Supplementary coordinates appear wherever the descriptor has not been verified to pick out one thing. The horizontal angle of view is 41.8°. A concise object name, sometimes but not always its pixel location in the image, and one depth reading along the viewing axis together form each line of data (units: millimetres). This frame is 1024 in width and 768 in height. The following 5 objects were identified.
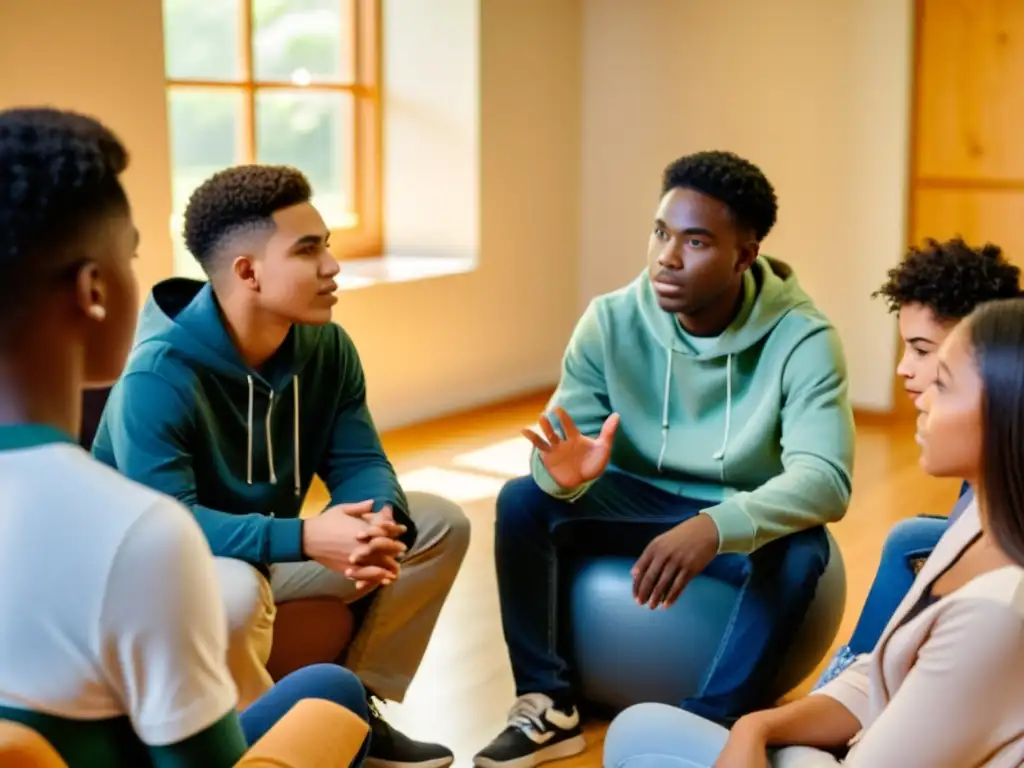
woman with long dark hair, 1190
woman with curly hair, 1956
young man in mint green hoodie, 2236
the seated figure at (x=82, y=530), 909
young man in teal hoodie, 2074
